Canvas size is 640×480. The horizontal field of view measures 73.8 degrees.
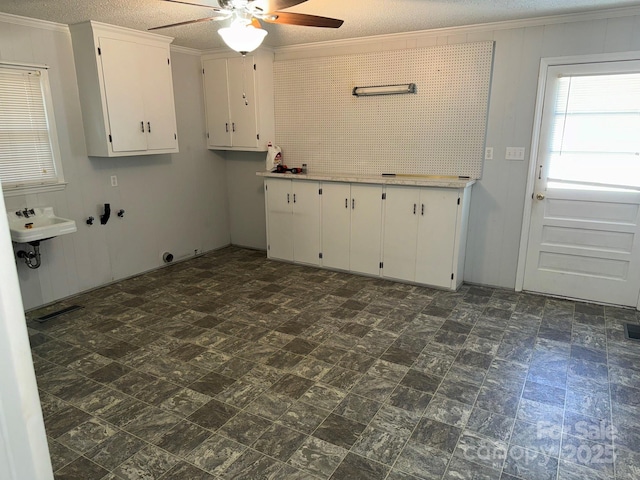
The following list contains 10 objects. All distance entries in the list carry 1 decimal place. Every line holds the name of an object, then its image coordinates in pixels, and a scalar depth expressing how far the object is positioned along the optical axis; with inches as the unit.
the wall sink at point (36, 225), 126.1
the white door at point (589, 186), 136.9
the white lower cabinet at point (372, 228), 159.3
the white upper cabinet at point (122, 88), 146.6
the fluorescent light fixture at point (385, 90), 165.6
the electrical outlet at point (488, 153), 157.9
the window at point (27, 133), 136.3
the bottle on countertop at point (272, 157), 196.5
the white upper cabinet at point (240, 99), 188.5
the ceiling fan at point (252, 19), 93.1
